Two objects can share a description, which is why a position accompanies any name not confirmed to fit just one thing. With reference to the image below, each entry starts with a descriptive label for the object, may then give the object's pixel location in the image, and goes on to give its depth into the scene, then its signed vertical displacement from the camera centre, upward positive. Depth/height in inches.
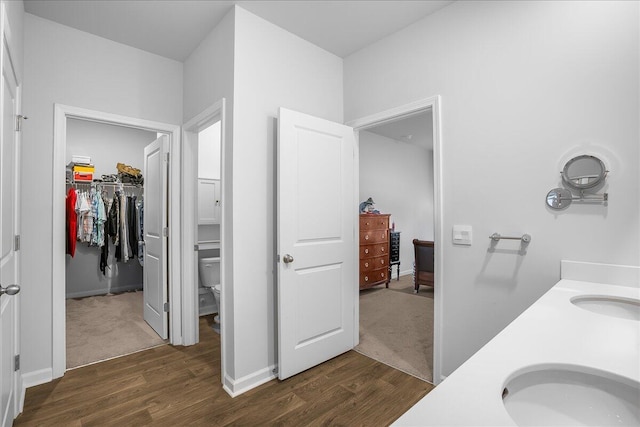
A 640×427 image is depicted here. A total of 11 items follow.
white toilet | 137.9 -24.7
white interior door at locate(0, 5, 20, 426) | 56.6 -3.4
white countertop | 20.8 -13.1
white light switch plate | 80.9 -5.3
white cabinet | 148.9 +7.4
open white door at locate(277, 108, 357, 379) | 89.1 -7.9
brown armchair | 185.5 -29.6
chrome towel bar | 70.7 -5.5
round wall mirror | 61.4 +8.4
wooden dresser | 189.3 -22.0
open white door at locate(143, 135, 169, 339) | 114.3 -7.5
